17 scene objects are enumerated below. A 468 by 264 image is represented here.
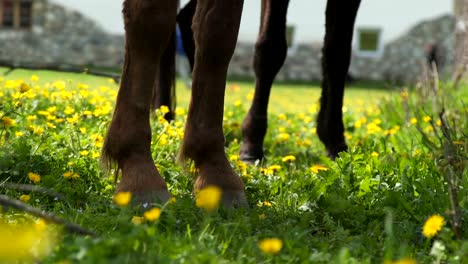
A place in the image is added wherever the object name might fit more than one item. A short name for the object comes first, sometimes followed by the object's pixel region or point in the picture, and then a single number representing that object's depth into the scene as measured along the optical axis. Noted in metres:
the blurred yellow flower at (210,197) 3.83
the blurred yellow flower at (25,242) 3.01
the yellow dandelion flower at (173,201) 5.12
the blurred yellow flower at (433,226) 4.32
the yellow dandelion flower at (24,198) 5.40
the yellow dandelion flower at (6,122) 6.37
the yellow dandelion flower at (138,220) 4.72
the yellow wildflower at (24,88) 6.53
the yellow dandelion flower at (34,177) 5.89
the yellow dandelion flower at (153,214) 3.93
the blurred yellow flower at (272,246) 3.63
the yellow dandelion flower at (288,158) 8.26
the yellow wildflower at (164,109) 8.17
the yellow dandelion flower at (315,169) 7.10
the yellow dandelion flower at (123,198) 3.95
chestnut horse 5.42
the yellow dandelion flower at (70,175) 6.10
